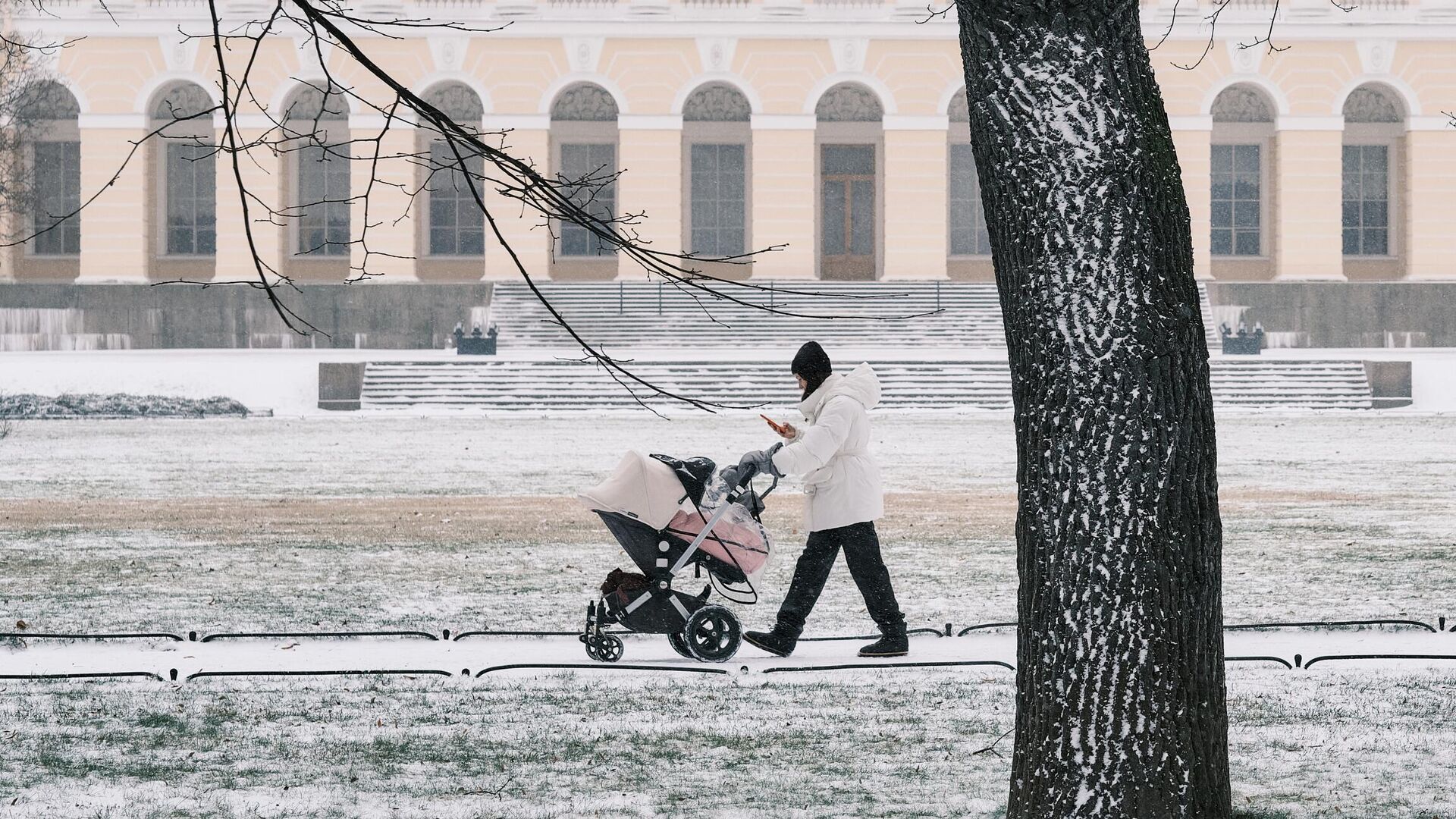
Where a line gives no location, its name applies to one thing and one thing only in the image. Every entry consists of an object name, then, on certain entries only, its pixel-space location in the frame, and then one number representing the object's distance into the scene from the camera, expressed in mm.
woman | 15328
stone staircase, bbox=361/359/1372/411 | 60094
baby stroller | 14906
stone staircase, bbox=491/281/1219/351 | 75375
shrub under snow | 56969
